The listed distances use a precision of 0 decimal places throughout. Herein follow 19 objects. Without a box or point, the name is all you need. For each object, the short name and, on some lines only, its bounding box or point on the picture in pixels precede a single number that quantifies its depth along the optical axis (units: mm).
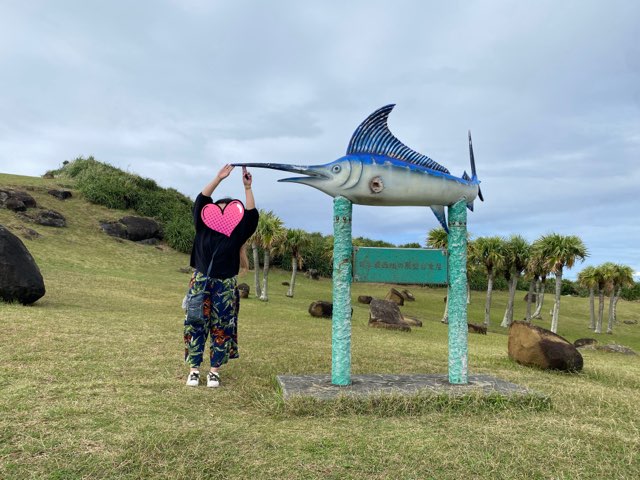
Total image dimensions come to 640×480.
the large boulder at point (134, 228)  29988
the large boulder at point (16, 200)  26469
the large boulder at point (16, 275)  10172
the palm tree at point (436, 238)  25912
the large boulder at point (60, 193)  32303
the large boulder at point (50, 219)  26725
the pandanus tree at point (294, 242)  26578
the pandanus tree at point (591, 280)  28097
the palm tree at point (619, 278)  28000
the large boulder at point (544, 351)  7867
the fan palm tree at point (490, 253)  25922
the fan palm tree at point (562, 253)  24391
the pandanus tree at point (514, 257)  26003
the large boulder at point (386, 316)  14644
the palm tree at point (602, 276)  28172
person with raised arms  5410
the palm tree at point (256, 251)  24250
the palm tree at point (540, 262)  25141
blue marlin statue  5633
